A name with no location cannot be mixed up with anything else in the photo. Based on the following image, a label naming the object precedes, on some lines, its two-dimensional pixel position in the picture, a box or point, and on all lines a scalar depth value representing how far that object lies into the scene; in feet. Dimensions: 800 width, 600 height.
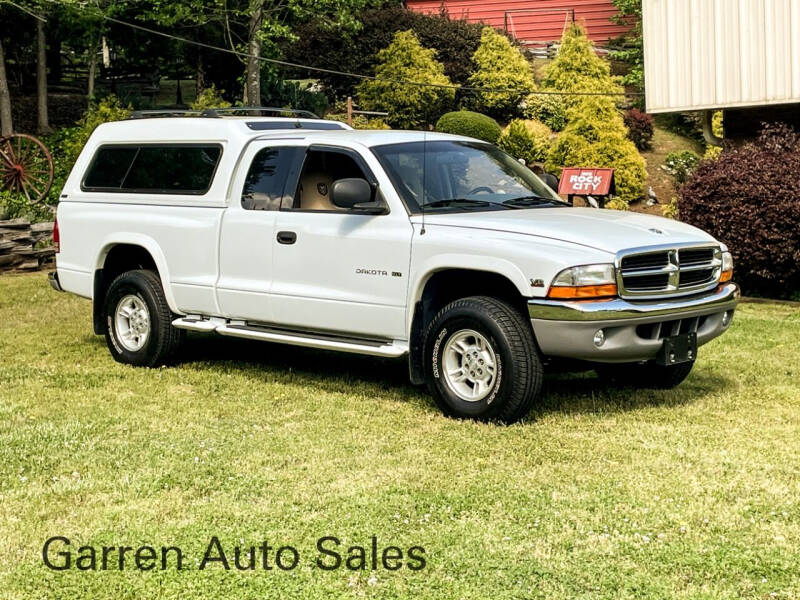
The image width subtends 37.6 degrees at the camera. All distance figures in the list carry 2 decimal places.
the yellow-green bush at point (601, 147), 85.46
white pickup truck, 24.17
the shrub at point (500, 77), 103.55
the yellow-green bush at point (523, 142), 91.81
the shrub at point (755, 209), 46.55
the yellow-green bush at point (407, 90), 101.91
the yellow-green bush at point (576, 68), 98.89
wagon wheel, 71.87
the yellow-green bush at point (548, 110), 100.12
